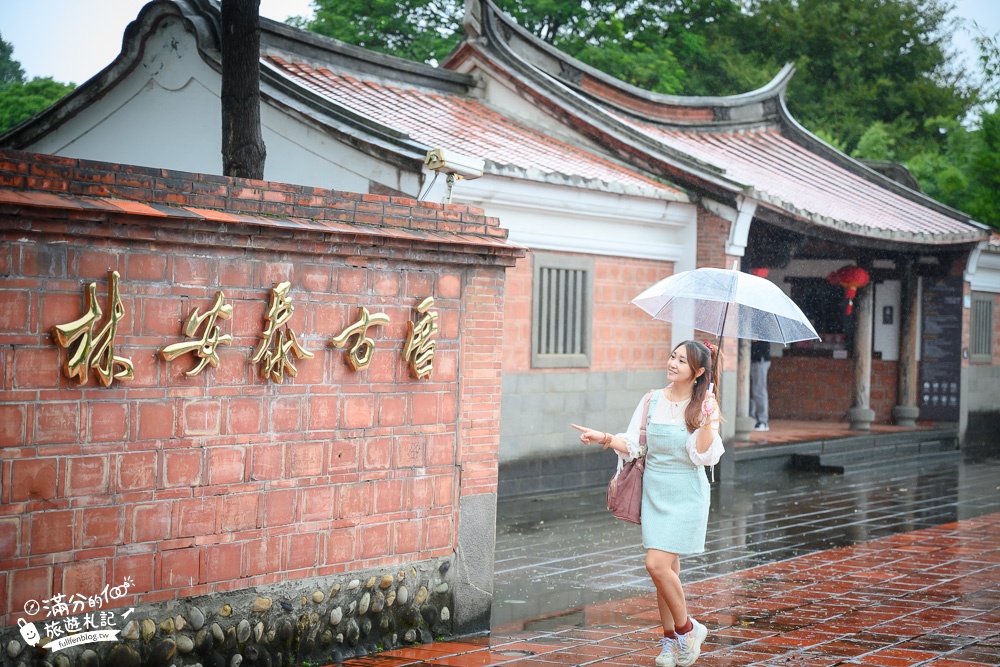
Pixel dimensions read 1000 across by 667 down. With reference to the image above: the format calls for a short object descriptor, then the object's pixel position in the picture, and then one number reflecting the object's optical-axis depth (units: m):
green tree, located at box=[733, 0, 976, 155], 30.80
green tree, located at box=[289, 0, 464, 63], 27.34
